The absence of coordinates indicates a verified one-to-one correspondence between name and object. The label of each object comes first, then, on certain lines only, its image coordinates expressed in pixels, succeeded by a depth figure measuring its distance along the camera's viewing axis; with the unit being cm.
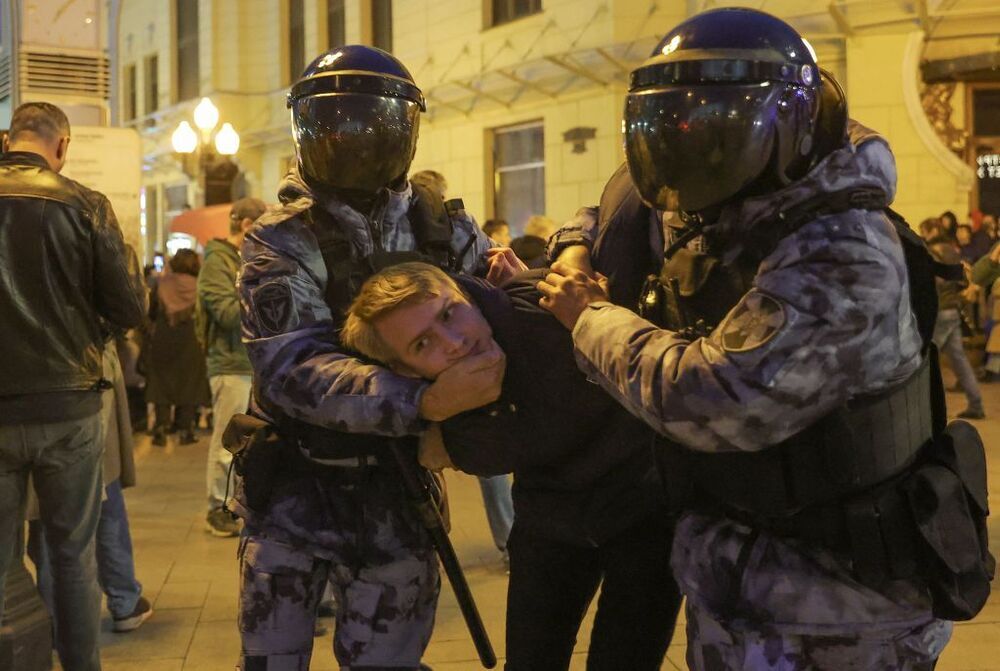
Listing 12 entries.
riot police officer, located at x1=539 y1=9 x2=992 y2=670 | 176
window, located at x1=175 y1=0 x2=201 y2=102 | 2472
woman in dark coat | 1023
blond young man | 230
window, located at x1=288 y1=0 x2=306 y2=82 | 2134
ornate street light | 1269
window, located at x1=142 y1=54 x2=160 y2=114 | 2656
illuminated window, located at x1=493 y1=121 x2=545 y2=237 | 1633
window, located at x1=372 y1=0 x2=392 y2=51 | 1900
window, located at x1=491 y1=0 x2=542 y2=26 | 1604
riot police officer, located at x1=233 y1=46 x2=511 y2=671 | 254
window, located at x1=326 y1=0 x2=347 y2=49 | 2016
